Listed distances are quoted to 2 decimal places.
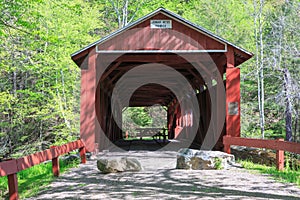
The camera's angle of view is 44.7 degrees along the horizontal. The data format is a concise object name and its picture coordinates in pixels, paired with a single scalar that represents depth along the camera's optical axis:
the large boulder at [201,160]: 7.31
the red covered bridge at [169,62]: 9.58
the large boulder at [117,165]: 6.93
